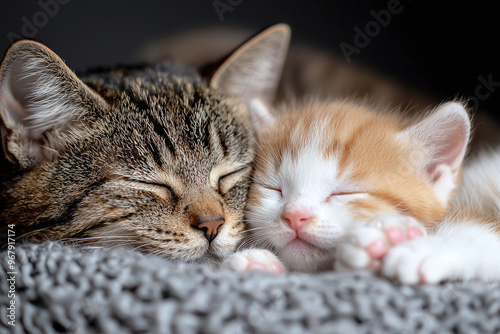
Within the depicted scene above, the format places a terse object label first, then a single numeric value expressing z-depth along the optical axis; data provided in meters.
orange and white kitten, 0.24
